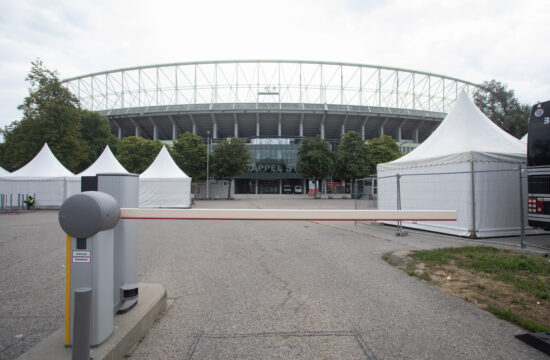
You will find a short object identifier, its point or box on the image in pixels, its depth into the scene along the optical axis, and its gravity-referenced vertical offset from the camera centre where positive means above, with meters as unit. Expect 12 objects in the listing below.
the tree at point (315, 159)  38.09 +3.43
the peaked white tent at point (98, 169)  21.00 +1.14
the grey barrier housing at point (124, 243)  2.35 -0.53
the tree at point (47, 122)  28.34 +6.14
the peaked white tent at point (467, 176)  8.12 +0.27
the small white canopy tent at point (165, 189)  21.88 -0.35
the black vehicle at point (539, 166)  6.34 +0.42
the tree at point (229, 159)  37.75 +3.37
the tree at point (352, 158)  38.94 +3.58
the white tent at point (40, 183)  20.73 +0.11
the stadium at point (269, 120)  61.34 +14.33
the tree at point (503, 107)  31.38 +8.87
